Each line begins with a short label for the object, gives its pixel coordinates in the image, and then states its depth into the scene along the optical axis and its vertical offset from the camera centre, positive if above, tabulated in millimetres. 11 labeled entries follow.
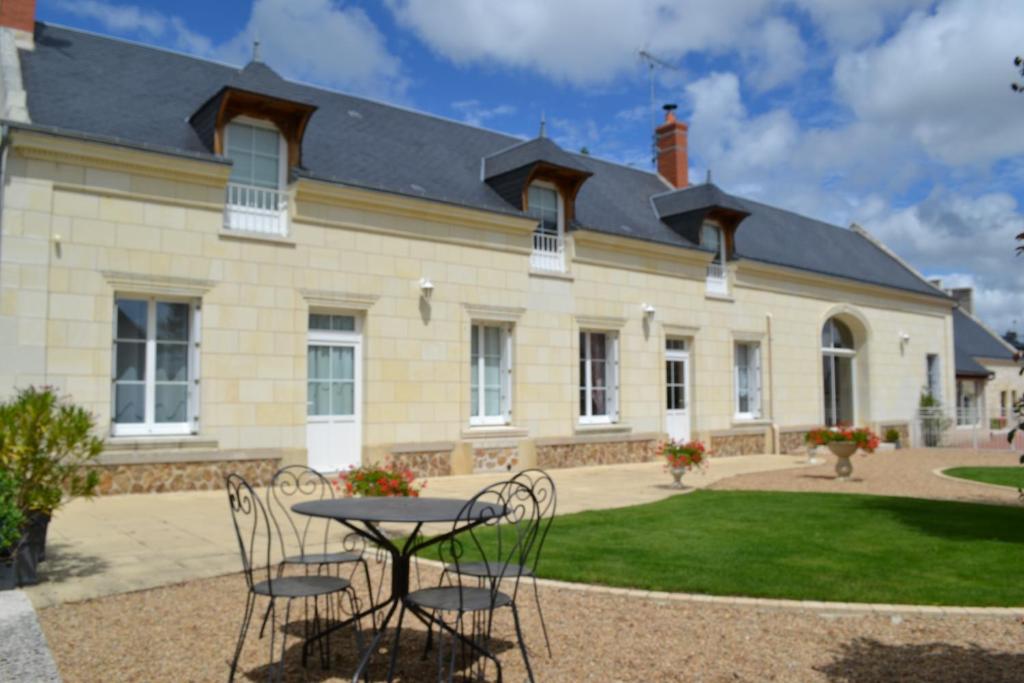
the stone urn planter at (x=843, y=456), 13250 -966
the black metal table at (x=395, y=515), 3654 -541
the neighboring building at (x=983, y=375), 27645 +753
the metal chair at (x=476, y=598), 3746 -938
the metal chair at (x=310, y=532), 4609 -1258
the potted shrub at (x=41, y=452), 5669 -357
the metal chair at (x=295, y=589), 3920 -919
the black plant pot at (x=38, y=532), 5711 -914
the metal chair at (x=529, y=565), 4335 -1190
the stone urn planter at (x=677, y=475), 12172 -1142
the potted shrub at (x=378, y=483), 6949 -713
